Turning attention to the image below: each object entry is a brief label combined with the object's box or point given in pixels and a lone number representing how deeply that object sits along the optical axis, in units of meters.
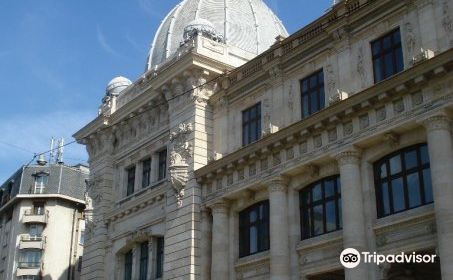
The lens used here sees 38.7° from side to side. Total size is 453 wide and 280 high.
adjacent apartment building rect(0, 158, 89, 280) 65.69
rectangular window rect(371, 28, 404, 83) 25.95
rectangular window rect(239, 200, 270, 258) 30.13
